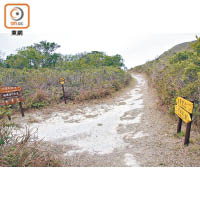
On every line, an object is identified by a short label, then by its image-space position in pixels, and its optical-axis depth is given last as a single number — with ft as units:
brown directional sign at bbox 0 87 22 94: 20.31
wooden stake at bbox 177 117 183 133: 13.15
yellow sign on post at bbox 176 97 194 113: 10.47
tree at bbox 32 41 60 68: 60.77
